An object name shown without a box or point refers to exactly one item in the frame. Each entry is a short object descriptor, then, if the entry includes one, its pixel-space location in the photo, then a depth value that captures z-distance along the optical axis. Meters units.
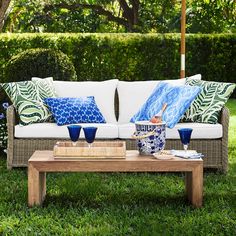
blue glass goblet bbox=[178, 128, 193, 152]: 5.37
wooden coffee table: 5.19
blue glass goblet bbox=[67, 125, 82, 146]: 5.39
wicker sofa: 6.63
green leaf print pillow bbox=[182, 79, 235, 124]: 6.81
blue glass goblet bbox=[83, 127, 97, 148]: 5.38
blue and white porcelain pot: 5.41
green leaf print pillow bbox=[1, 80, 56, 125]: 6.82
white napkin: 5.31
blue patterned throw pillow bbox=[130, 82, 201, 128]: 6.64
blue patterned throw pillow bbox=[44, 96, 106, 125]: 6.80
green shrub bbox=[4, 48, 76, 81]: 8.10
